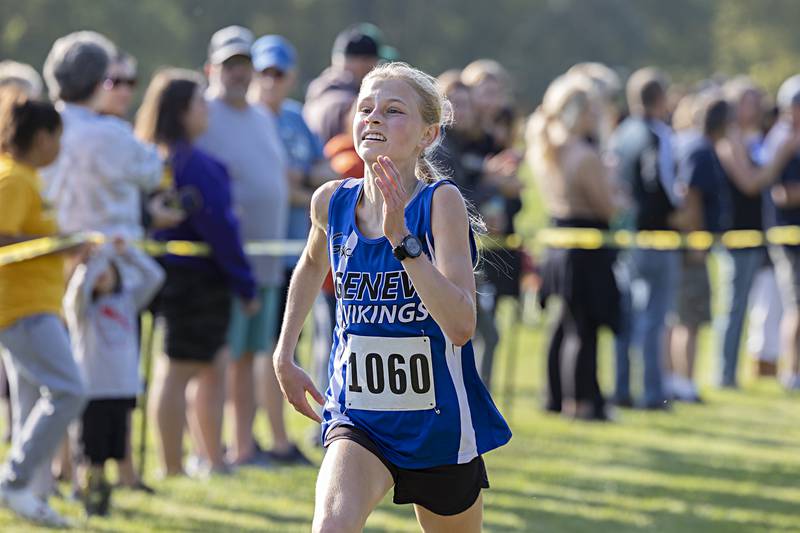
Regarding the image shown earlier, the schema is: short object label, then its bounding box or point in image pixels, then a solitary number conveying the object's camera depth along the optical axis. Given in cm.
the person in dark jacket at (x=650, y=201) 2202
